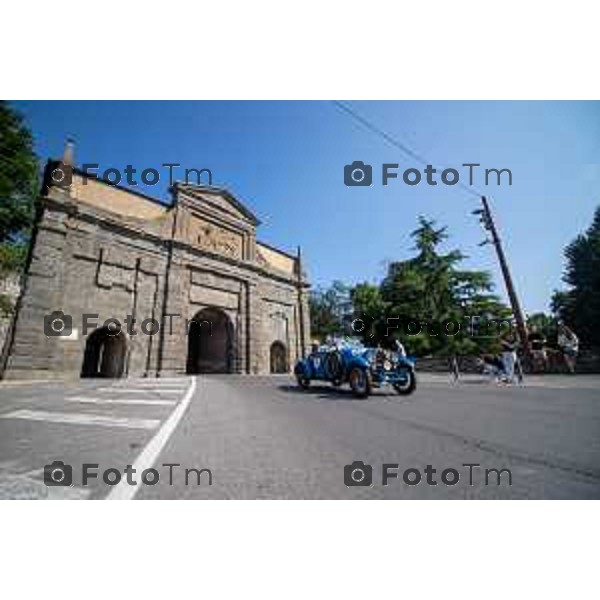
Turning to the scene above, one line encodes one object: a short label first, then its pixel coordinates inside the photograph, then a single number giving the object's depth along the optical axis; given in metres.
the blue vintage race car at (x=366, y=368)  8.52
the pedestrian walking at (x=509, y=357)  12.28
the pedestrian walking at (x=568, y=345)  12.87
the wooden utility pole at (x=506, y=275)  14.49
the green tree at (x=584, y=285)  30.28
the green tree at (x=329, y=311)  57.76
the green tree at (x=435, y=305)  34.75
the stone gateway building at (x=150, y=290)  17.33
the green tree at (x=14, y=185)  15.77
